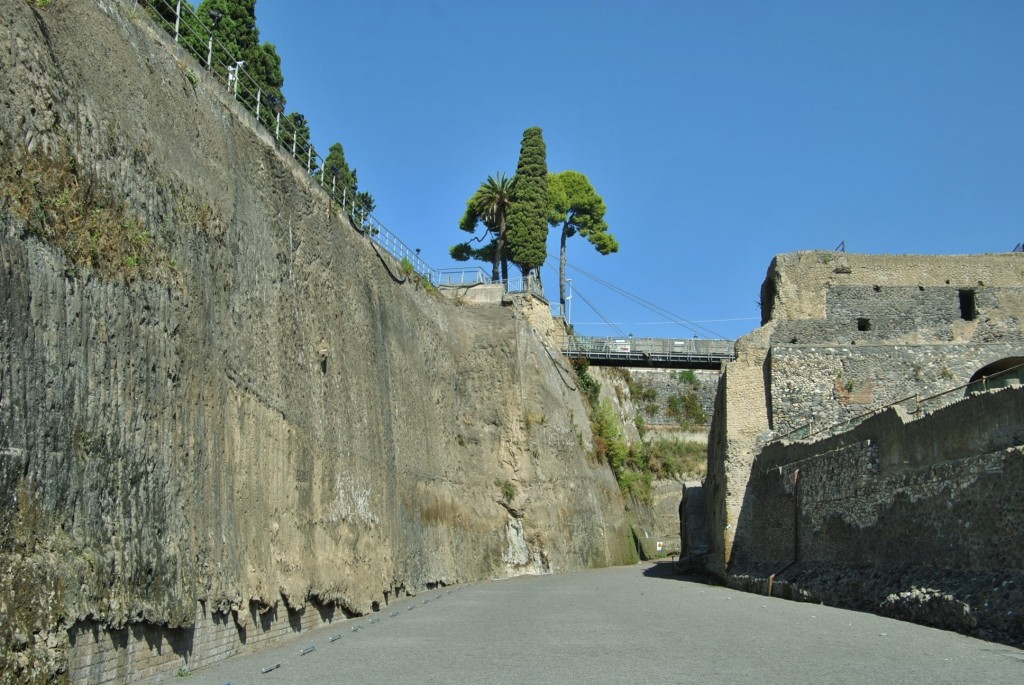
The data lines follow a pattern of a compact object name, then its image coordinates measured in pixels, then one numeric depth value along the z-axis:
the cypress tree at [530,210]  45.69
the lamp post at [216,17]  26.98
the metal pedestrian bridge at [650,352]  45.75
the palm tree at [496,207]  47.72
